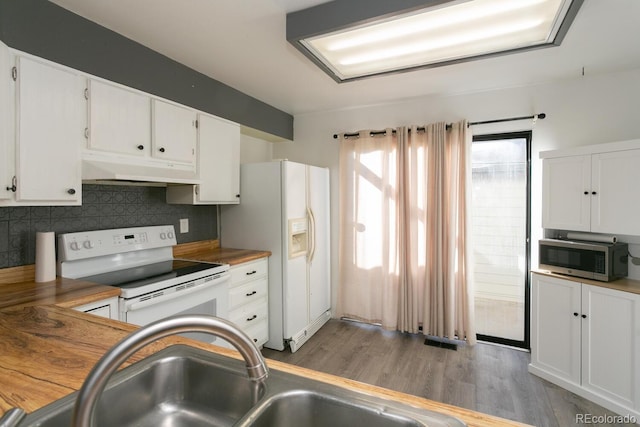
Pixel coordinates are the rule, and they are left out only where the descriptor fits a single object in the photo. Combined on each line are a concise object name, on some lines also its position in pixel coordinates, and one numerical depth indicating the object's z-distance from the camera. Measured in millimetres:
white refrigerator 2971
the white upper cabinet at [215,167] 2627
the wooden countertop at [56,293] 1489
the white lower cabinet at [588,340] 2068
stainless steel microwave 2244
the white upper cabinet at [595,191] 2182
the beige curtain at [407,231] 3080
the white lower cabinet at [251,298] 2639
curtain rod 2807
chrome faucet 464
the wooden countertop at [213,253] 2682
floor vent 3051
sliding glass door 3016
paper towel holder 1820
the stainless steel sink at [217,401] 680
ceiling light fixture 1622
